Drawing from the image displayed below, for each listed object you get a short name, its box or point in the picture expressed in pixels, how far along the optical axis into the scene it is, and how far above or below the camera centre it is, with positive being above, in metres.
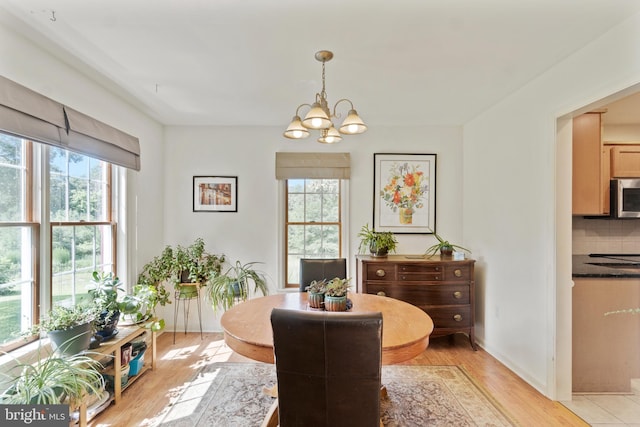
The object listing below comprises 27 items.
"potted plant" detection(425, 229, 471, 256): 3.36 -0.41
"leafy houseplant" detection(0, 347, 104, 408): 1.51 -0.90
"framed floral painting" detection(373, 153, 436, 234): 3.63 +0.23
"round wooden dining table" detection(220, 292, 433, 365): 1.46 -0.63
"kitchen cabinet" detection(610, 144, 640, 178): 2.97 +0.50
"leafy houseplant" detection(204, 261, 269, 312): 3.12 -0.81
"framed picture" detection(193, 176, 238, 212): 3.63 +0.22
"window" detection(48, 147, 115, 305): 2.20 -0.08
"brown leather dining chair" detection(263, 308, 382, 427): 1.15 -0.62
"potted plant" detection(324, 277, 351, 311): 1.78 -0.50
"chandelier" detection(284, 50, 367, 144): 1.76 +0.54
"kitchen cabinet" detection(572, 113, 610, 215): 2.37 +0.37
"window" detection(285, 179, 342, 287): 3.71 -0.13
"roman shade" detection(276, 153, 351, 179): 3.56 +0.52
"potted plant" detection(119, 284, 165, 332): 2.35 -0.74
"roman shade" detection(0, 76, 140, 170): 1.67 +0.57
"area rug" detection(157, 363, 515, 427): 2.00 -1.38
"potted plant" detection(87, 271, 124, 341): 2.15 -0.66
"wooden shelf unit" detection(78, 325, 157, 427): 1.78 -0.99
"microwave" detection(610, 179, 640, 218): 2.84 +0.13
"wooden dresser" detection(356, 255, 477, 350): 3.10 -0.76
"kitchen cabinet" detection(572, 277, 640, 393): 2.29 -0.95
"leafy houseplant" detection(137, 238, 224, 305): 3.18 -0.60
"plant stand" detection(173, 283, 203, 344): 3.28 -0.96
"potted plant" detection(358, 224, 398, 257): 3.26 -0.34
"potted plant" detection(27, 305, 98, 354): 1.86 -0.73
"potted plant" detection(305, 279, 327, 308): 1.89 -0.52
